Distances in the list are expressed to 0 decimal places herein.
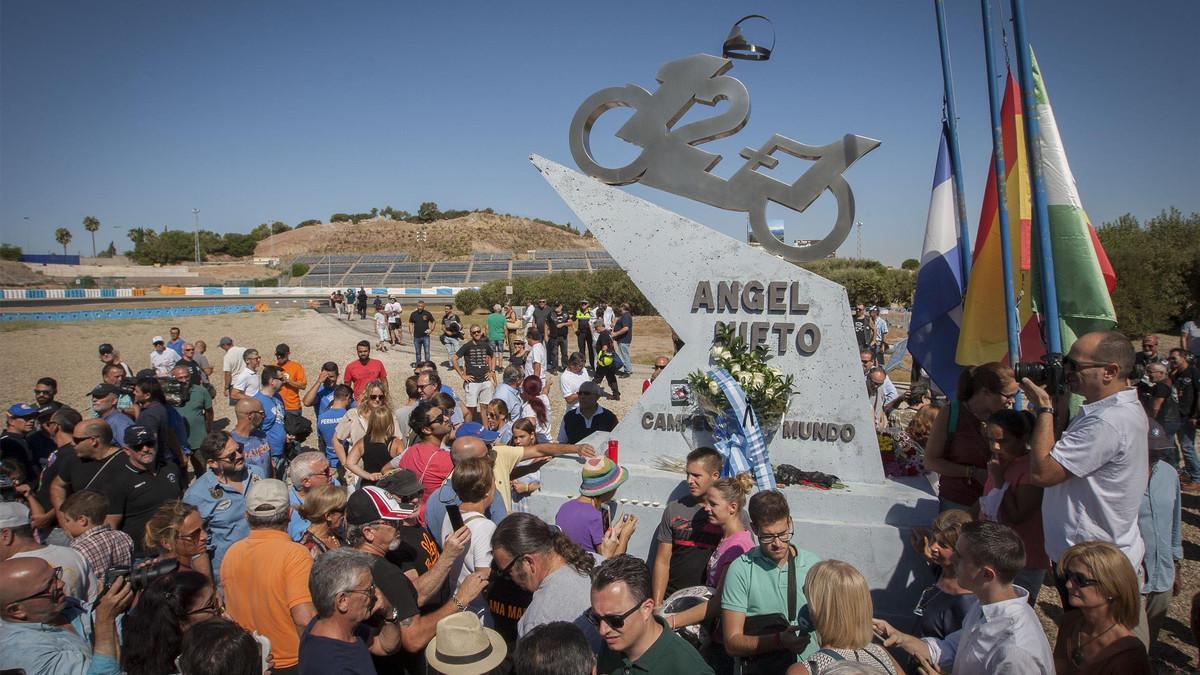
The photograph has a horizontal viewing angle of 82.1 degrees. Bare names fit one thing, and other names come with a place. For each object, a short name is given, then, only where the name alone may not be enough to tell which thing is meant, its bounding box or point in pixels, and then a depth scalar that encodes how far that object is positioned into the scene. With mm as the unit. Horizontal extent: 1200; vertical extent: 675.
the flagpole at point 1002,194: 6379
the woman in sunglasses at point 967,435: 4547
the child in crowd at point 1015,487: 4055
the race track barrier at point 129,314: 36244
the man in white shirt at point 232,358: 11054
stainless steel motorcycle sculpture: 6406
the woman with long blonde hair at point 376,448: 6594
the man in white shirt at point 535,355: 12029
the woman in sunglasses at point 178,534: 3844
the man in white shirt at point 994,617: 2744
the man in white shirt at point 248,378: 9488
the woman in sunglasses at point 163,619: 2977
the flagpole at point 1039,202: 5543
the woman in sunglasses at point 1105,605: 2771
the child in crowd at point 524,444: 5968
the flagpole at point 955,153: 7645
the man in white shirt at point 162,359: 12609
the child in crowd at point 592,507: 4309
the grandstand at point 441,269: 72125
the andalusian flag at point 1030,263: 6152
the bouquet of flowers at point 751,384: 6035
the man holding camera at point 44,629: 2910
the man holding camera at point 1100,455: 3611
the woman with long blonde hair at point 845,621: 2723
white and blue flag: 7508
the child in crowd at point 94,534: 3941
